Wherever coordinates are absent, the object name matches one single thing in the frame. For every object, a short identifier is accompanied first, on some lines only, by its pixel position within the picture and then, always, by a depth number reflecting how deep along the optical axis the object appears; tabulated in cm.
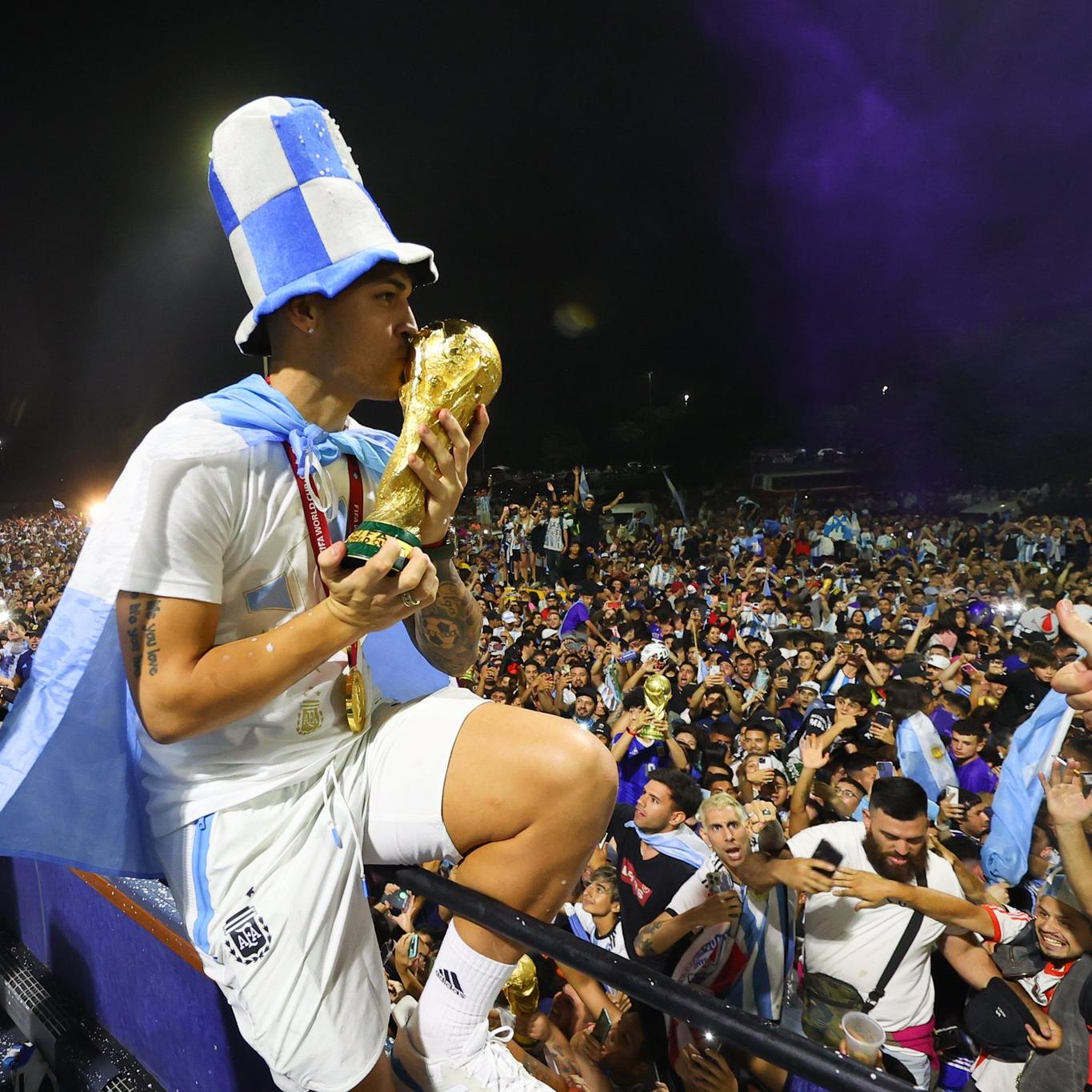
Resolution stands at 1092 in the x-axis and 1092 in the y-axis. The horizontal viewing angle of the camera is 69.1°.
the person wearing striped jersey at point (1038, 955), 223
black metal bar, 82
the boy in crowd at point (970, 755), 407
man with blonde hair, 248
